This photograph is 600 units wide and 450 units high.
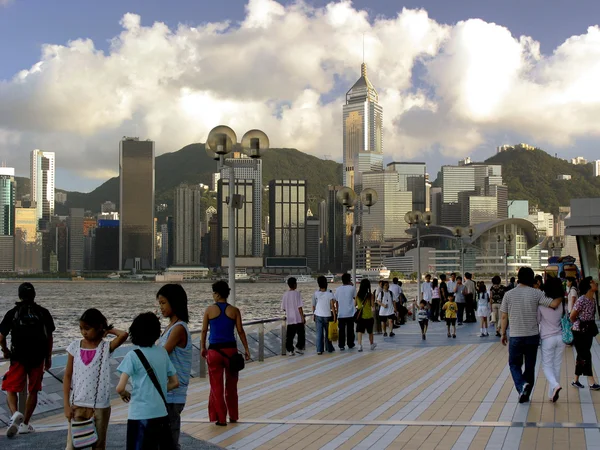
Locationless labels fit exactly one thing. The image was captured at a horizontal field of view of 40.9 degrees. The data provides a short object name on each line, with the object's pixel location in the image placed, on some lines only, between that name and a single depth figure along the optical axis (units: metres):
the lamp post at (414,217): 30.76
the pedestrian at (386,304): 19.14
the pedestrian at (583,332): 10.03
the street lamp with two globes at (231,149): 13.78
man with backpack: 7.87
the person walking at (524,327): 9.02
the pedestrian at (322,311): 15.56
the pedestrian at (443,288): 24.70
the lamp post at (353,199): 22.62
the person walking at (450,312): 19.19
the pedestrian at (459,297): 22.95
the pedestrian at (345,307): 15.47
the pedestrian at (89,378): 5.95
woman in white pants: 9.04
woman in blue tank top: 8.05
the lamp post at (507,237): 43.38
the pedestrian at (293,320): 15.20
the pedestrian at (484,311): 19.28
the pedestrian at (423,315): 18.42
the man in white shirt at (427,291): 24.87
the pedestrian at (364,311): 16.02
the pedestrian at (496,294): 18.61
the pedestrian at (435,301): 26.41
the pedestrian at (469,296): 24.12
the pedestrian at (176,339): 6.30
